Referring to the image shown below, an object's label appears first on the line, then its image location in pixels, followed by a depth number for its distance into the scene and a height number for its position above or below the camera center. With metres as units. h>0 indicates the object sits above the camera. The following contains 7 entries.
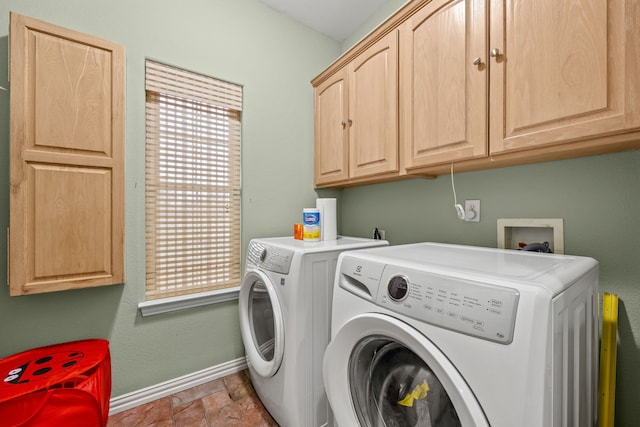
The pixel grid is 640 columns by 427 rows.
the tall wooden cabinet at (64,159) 1.18 +0.25
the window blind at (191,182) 1.62 +0.19
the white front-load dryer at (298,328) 1.24 -0.54
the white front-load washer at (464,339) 0.56 -0.32
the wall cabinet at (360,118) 1.51 +0.62
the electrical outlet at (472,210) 1.43 +0.02
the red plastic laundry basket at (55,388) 0.99 -0.70
